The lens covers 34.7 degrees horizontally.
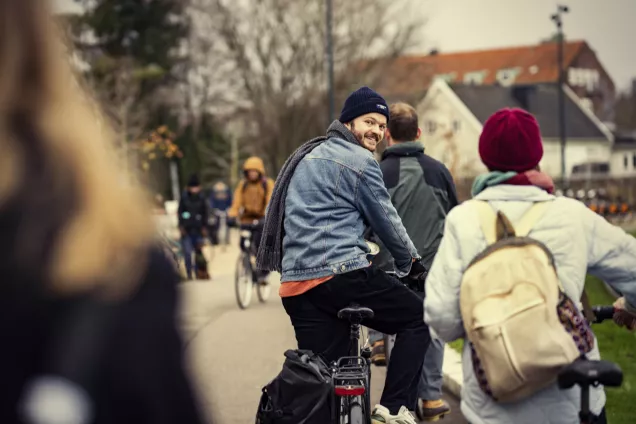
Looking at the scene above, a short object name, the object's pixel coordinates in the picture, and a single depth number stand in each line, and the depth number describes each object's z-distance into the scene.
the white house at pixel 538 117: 77.00
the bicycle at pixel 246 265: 13.35
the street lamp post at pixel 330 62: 28.35
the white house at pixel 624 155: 89.38
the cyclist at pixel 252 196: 13.29
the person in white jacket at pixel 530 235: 3.29
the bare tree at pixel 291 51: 45.25
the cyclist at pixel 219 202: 24.61
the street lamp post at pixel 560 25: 46.84
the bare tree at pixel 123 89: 43.31
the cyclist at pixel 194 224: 17.41
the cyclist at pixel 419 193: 6.54
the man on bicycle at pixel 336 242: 4.74
